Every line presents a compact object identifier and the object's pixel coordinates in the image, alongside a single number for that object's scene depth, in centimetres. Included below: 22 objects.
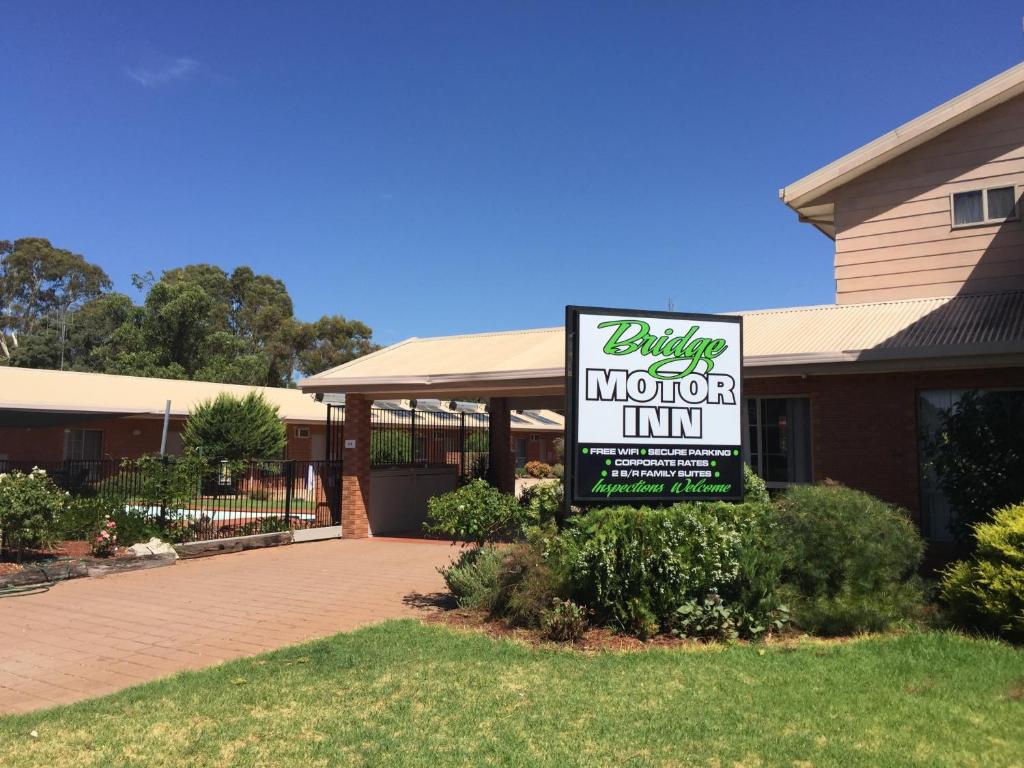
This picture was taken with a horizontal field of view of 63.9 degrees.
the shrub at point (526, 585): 741
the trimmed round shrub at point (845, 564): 713
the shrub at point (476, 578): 820
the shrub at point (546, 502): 809
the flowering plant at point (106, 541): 1197
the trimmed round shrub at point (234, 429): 2417
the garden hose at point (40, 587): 1006
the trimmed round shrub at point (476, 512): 845
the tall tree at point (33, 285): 5878
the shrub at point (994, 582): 662
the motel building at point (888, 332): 1058
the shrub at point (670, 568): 709
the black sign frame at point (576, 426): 746
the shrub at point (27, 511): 1081
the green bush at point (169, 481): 1355
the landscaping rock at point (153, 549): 1236
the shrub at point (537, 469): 3197
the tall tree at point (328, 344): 5619
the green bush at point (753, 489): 897
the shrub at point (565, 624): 705
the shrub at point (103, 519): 1283
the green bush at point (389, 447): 1934
